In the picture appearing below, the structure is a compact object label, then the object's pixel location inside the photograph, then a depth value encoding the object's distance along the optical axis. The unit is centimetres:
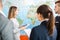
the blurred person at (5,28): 115
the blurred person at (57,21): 156
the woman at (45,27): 141
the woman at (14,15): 232
